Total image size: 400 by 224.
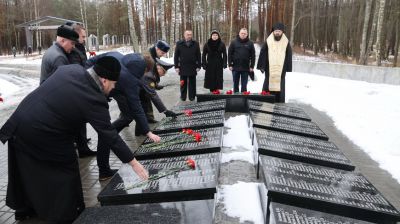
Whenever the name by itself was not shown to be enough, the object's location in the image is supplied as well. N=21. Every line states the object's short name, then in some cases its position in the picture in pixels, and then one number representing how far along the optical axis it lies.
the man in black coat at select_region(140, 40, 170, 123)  4.65
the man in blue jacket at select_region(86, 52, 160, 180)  3.36
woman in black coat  7.22
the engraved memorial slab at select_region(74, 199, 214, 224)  1.90
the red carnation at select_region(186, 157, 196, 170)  2.63
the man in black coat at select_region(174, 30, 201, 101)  7.05
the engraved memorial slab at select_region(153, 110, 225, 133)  3.86
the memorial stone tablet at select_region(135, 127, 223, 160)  3.04
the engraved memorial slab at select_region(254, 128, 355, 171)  2.87
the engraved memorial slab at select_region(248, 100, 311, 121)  4.58
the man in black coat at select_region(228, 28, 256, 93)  6.89
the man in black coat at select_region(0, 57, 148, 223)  2.26
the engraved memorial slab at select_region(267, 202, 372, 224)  1.87
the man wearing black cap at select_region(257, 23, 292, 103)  6.35
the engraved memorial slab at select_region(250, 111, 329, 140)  3.71
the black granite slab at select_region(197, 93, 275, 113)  5.64
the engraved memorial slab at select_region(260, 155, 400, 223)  2.07
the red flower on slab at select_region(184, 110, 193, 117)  4.53
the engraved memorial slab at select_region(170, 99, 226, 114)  4.76
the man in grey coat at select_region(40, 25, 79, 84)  3.52
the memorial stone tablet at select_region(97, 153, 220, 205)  2.22
